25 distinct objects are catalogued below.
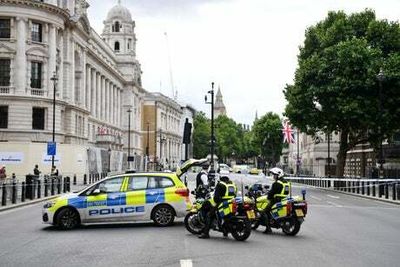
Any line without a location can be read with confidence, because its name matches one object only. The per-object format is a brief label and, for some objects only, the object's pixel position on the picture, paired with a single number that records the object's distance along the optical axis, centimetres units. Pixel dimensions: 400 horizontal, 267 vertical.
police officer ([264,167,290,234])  1638
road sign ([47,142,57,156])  4102
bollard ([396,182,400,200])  3357
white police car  1761
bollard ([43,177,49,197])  3358
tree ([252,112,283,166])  12912
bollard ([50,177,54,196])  3519
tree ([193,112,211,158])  17138
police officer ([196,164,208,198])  2053
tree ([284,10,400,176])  4472
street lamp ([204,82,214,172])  4472
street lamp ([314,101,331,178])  4798
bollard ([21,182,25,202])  2924
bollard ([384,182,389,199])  3438
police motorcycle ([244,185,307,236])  1599
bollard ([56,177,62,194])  3729
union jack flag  6203
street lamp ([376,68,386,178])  3699
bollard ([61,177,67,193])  3811
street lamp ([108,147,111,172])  7450
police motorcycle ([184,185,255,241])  1490
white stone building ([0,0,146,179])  5662
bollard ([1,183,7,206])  2600
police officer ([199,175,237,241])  1528
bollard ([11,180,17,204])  2758
